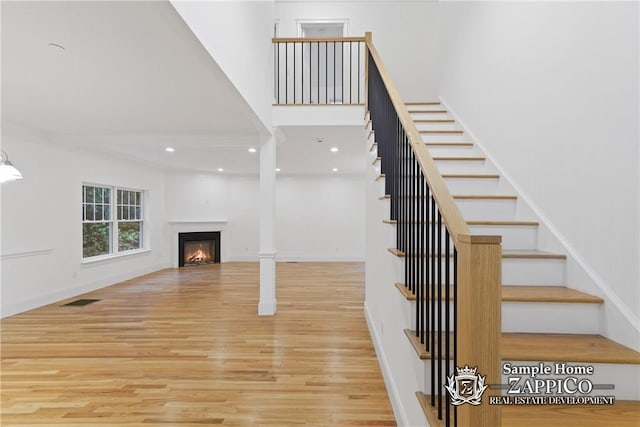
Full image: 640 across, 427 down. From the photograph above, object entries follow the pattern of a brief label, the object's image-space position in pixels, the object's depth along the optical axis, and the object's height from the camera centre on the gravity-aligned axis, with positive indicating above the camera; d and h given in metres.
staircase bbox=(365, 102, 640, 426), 1.30 -0.49
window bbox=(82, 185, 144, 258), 5.75 -0.16
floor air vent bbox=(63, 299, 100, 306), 4.74 -1.35
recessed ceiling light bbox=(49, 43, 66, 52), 2.00 +1.05
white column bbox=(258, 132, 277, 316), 4.22 -0.10
